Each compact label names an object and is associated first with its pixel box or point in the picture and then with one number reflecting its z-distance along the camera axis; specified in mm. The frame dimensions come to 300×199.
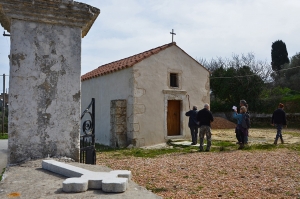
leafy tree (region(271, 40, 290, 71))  33156
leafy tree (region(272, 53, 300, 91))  28900
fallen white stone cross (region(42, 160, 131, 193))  2111
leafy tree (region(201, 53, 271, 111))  23719
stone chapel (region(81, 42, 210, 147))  11344
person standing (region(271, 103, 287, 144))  10594
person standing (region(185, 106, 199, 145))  11234
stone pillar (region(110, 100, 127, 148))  11336
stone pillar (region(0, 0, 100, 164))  2898
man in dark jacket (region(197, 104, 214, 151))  9500
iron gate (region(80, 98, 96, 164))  3857
